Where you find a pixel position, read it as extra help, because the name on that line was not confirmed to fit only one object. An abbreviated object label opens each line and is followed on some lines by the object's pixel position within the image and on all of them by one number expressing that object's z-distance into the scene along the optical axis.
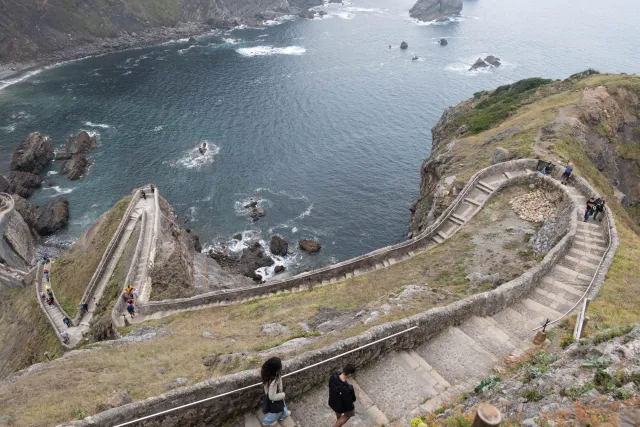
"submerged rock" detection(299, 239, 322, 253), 60.19
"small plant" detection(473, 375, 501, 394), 11.94
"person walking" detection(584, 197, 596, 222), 27.09
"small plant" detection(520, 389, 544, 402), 10.18
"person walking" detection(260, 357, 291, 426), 10.95
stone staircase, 12.78
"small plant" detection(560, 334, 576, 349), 14.24
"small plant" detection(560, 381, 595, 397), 9.79
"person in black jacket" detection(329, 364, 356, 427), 11.08
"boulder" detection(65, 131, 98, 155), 80.44
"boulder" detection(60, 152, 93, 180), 74.69
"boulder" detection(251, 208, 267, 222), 65.88
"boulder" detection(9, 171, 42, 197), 70.31
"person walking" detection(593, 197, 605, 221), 26.81
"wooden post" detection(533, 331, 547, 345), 15.98
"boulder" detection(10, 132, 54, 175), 74.38
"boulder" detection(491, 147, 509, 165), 39.06
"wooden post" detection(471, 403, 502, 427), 6.40
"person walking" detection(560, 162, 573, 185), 32.38
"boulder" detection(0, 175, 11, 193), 69.31
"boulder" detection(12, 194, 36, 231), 63.94
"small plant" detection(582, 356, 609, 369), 10.66
